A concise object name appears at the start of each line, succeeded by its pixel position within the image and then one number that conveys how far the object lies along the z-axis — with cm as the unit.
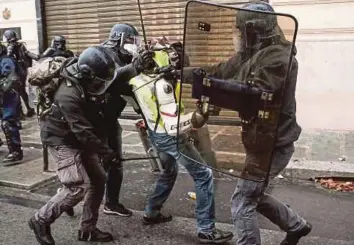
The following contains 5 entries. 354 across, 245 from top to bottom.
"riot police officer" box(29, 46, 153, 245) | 359
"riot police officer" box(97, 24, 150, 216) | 410
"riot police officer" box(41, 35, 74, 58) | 677
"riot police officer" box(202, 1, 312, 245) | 277
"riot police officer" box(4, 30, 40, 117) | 833
